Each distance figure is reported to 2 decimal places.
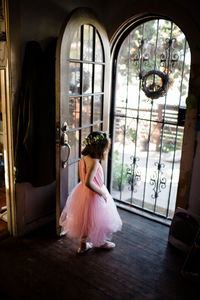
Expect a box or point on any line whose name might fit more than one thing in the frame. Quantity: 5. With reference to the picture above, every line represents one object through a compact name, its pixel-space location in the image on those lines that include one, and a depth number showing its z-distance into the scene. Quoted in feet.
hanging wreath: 10.43
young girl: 8.70
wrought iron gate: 10.46
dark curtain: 8.70
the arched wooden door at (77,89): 8.45
